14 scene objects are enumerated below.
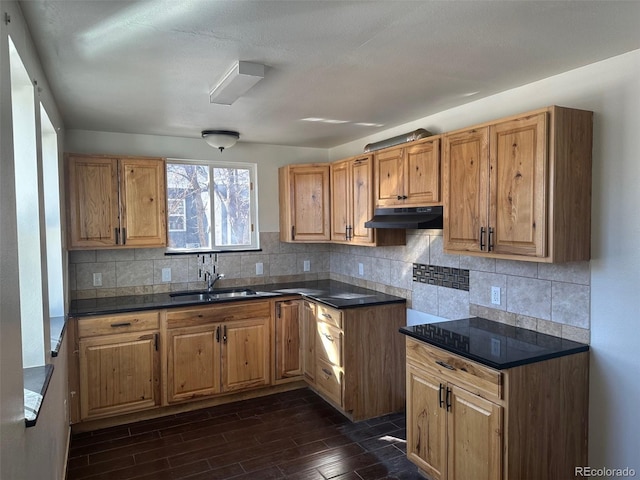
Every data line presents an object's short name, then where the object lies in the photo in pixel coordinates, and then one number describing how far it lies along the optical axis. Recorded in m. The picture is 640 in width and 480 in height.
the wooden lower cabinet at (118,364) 3.31
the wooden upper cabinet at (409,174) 2.98
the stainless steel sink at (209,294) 3.80
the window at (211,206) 4.19
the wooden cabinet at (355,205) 3.64
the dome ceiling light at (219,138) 3.81
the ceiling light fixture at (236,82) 2.22
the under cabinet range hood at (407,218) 2.91
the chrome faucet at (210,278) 4.23
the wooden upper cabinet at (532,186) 2.21
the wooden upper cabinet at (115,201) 3.46
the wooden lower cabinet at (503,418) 2.10
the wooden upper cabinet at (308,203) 4.30
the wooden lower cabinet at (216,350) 3.60
